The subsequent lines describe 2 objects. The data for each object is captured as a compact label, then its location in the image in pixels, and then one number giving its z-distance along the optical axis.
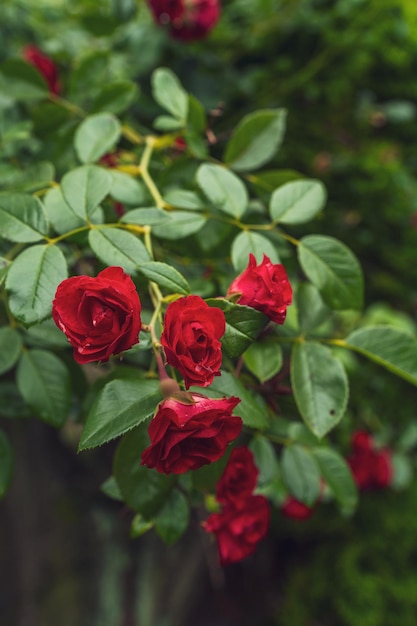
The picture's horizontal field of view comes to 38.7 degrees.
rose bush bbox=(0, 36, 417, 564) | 0.49
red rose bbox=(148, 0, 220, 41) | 1.12
